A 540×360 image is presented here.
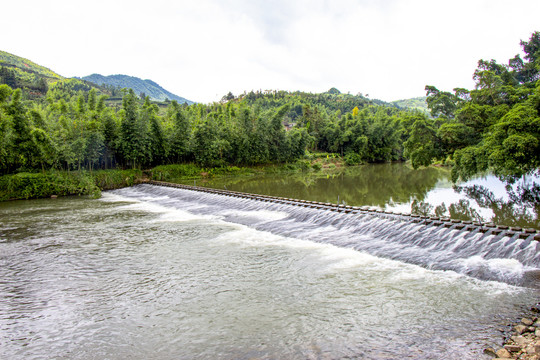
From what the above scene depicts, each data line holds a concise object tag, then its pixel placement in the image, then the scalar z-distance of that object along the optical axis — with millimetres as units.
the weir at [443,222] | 9008
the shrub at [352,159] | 62434
